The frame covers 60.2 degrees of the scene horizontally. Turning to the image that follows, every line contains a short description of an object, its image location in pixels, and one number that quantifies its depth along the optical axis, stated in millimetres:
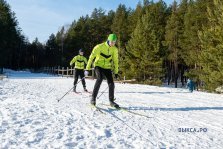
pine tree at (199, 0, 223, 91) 16616
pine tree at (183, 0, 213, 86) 24172
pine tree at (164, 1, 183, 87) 29724
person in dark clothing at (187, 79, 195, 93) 10872
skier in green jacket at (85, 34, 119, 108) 5559
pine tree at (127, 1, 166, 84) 23904
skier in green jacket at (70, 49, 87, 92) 9753
